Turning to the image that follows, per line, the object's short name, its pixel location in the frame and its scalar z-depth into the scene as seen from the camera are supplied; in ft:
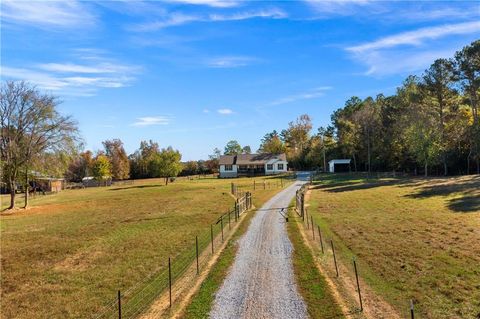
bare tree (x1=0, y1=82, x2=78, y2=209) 152.97
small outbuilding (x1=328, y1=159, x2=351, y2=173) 333.93
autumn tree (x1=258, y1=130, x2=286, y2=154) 431.02
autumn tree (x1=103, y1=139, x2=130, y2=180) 399.85
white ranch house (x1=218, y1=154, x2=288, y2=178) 347.97
